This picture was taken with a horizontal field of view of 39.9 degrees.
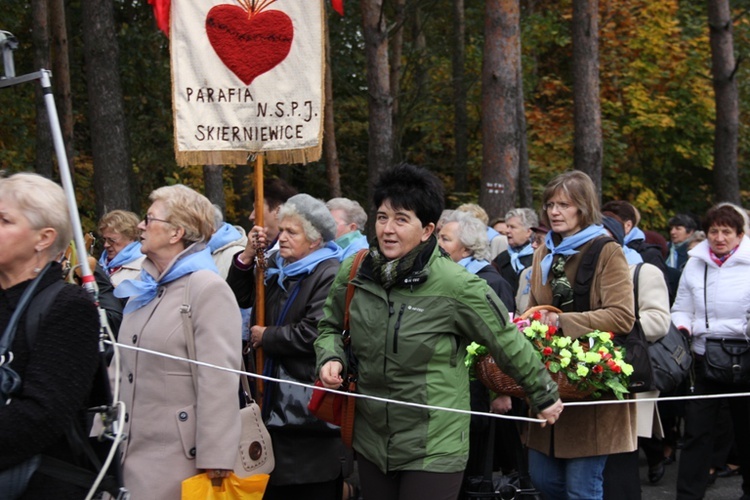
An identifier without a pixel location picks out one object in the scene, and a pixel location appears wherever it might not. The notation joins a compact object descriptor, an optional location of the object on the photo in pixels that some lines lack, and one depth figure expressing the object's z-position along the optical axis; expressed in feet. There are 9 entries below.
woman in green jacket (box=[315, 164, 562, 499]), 14.17
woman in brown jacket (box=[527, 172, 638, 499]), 17.44
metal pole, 11.50
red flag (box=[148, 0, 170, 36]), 21.35
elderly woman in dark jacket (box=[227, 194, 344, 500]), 18.06
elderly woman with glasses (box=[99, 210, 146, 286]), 24.32
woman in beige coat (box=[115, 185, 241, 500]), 14.23
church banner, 20.75
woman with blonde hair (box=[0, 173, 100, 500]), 10.55
